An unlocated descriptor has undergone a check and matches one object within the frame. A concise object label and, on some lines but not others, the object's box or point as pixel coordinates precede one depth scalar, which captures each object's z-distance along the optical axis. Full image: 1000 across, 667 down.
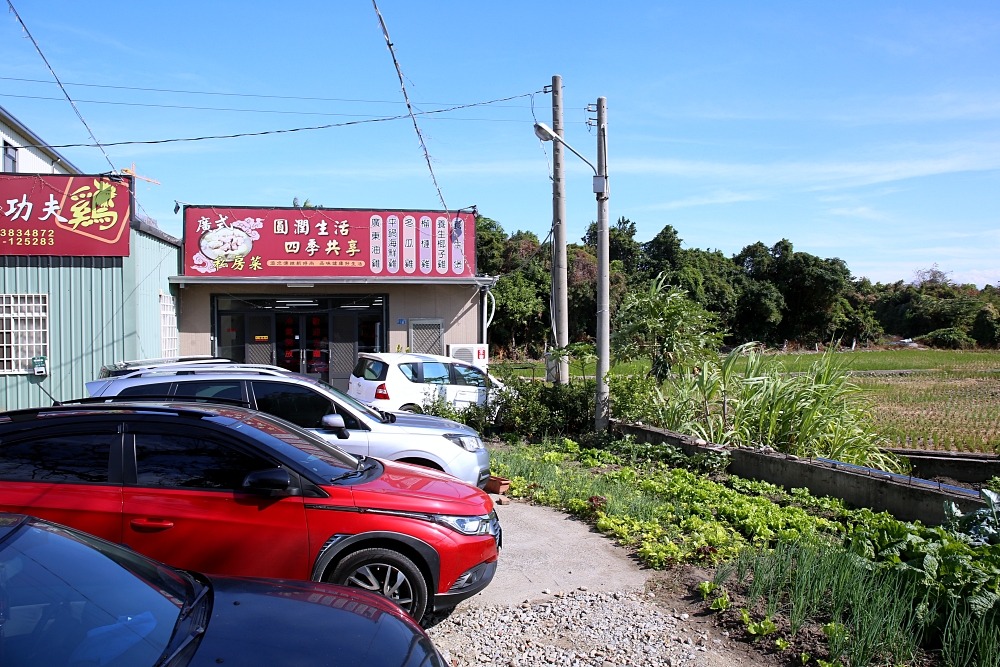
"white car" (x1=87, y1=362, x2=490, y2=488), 7.75
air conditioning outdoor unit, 19.34
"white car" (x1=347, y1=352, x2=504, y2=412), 12.81
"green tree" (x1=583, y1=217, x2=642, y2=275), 47.59
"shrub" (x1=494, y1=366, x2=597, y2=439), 12.70
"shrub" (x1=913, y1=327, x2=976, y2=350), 52.38
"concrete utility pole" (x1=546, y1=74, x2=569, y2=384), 14.10
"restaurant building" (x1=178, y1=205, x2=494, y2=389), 18.86
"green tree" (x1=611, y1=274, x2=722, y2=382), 11.88
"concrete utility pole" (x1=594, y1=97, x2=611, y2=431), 12.07
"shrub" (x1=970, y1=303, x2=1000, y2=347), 52.84
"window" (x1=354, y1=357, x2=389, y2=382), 13.16
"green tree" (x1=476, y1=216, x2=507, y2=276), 42.53
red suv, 4.68
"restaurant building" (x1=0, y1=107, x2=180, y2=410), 15.59
